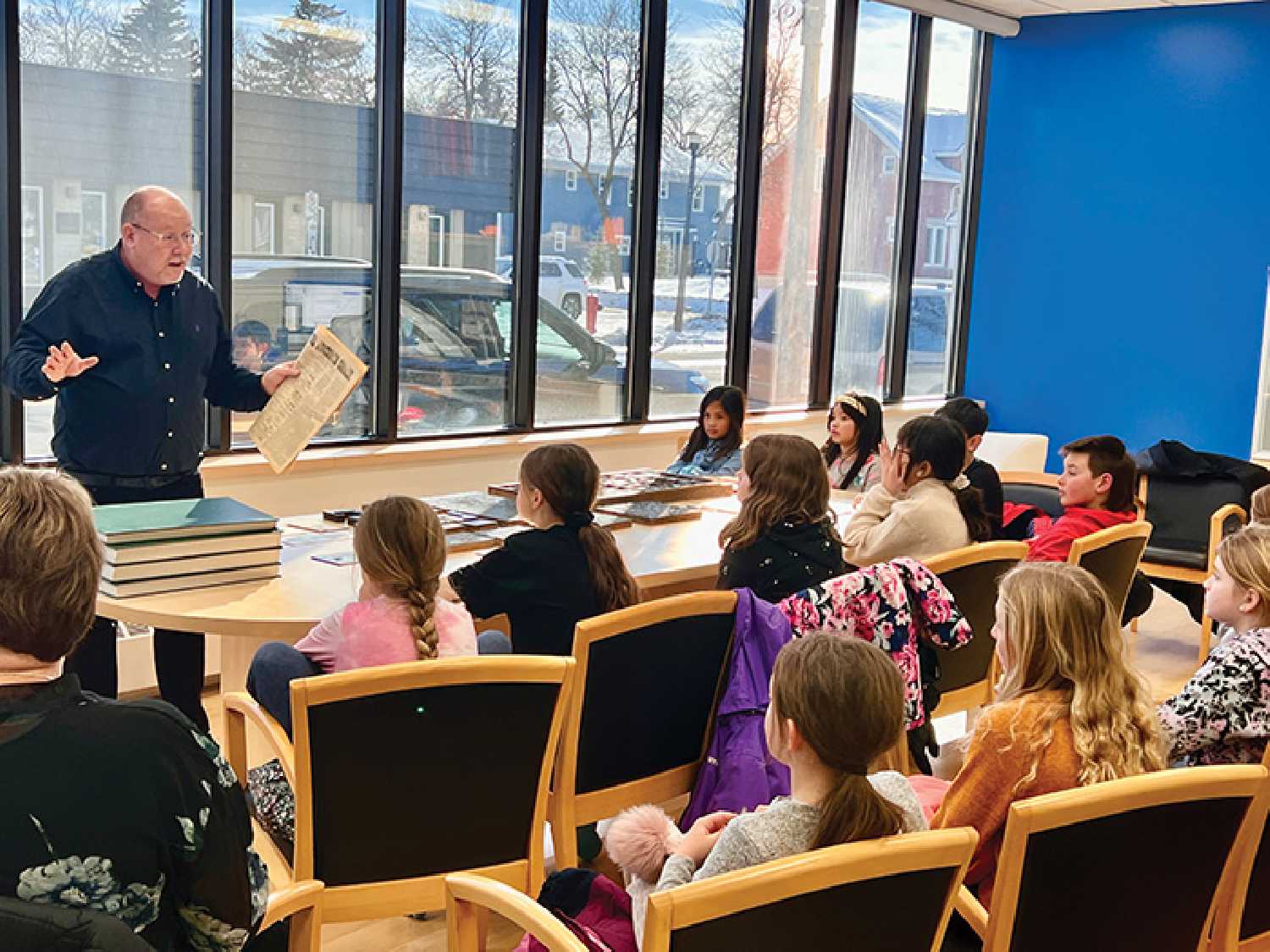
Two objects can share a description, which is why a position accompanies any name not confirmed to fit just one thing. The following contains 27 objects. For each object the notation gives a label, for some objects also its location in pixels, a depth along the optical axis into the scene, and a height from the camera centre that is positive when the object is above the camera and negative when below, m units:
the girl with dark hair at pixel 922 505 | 4.02 -0.66
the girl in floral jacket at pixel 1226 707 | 2.56 -0.77
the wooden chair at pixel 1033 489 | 5.53 -0.83
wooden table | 3.16 -0.83
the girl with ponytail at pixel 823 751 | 1.87 -0.66
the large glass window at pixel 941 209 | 9.18 +0.46
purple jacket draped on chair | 2.87 -0.95
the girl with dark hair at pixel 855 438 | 5.57 -0.65
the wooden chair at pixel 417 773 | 2.28 -0.88
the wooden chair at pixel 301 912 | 1.99 -0.95
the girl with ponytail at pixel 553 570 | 3.25 -0.72
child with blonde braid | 2.81 -0.71
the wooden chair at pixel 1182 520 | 5.99 -1.02
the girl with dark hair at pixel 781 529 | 3.43 -0.64
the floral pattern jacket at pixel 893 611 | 3.03 -0.74
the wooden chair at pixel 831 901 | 1.54 -0.73
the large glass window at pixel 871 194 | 8.59 +0.51
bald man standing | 4.00 -0.37
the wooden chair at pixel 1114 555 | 3.81 -0.76
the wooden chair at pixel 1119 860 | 1.86 -0.79
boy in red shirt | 4.51 -0.66
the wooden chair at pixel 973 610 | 3.52 -0.87
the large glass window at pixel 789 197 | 7.98 +0.44
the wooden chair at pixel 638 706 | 2.75 -0.90
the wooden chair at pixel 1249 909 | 2.23 -1.03
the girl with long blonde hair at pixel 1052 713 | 2.26 -0.70
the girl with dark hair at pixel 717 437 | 5.90 -0.72
